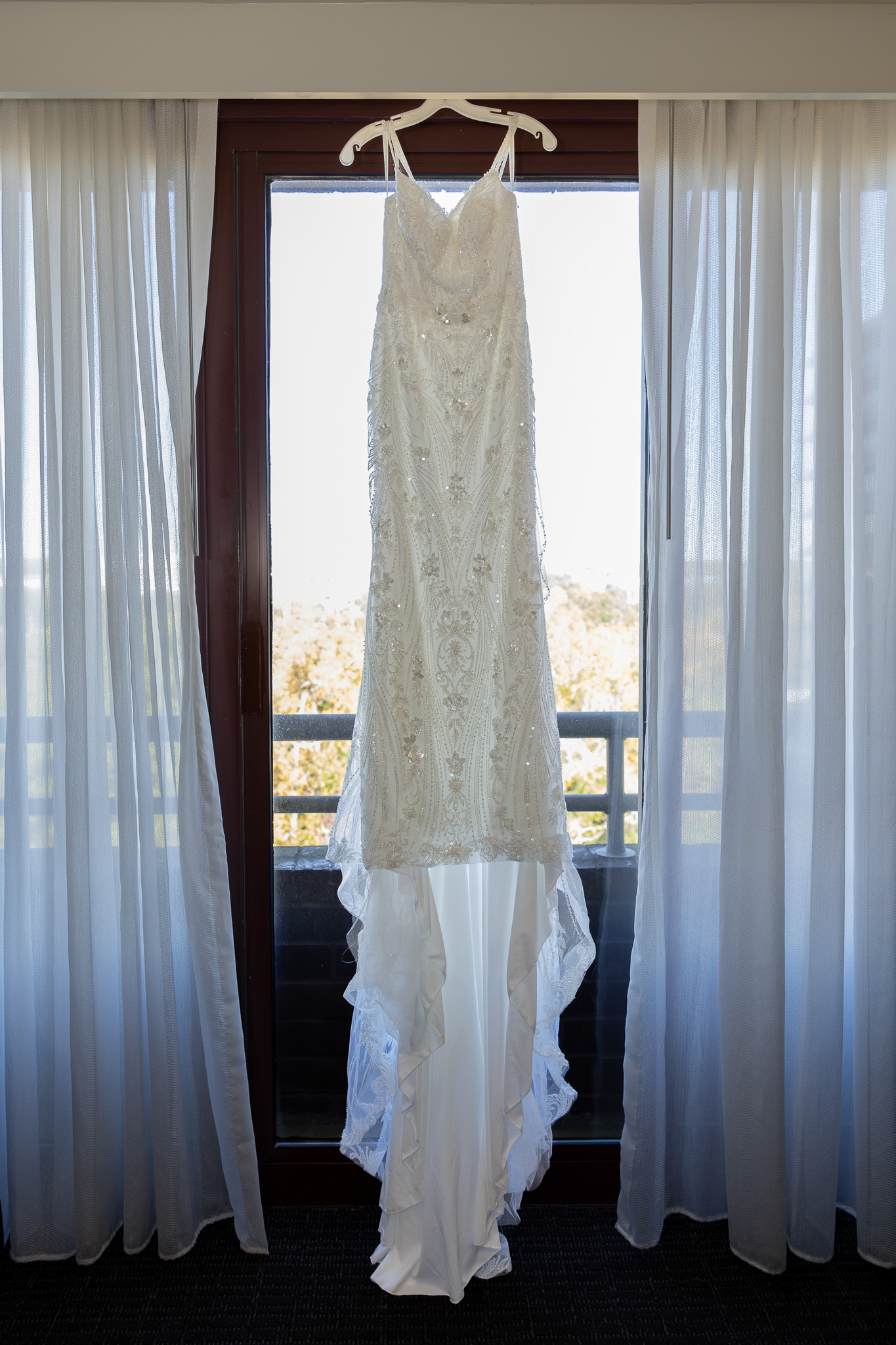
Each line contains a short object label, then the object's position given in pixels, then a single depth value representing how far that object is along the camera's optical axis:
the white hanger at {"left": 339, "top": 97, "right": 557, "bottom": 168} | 1.59
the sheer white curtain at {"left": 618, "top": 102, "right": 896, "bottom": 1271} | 1.68
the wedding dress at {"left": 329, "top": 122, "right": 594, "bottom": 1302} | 1.52
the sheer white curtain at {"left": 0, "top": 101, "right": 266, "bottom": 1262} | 1.67
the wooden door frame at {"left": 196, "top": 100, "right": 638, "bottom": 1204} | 1.74
